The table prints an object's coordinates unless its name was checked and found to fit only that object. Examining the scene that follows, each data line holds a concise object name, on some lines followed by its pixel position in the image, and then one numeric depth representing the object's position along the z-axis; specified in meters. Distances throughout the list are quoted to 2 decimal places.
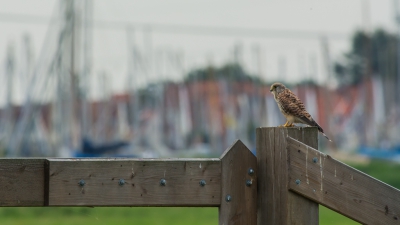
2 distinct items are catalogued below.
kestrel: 15.48
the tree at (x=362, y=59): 157.37
